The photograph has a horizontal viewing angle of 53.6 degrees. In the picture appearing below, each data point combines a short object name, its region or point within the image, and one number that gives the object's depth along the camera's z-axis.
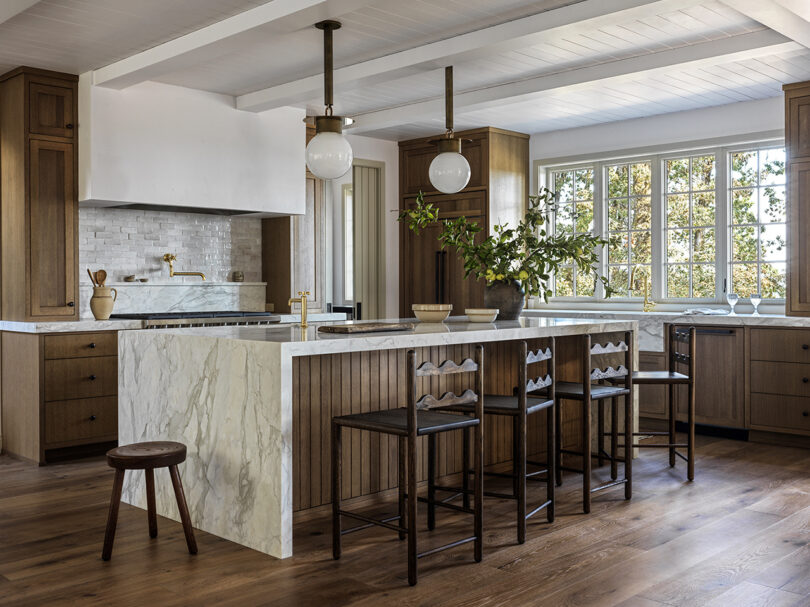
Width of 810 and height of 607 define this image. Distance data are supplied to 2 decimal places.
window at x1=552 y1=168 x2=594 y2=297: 7.64
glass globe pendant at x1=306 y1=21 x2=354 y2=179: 4.23
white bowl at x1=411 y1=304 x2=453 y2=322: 4.62
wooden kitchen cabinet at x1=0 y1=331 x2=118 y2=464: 5.18
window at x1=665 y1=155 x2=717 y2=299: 6.82
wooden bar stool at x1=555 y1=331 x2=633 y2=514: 3.94
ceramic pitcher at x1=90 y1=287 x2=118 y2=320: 5.54
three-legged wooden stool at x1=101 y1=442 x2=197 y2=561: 3.20
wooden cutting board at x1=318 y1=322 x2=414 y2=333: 3.63
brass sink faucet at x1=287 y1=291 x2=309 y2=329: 3.92
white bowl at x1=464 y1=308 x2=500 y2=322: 4.73
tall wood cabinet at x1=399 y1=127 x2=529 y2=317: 7.45
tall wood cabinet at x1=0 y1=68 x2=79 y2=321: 5.41
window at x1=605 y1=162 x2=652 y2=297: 7.22
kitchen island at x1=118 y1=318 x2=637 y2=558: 3.25
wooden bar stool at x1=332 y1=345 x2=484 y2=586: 3.01
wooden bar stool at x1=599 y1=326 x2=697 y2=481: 4.63
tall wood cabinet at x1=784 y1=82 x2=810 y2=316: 5.75
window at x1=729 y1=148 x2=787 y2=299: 6.44
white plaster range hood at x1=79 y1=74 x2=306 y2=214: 5.57
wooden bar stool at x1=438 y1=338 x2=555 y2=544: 3.48
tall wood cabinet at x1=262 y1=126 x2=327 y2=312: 6.98
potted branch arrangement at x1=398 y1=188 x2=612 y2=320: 4.79
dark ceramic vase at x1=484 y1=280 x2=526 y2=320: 4.91
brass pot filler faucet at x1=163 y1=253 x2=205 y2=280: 6.41
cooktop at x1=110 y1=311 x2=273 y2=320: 5.70
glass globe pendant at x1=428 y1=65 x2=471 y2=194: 4.78
